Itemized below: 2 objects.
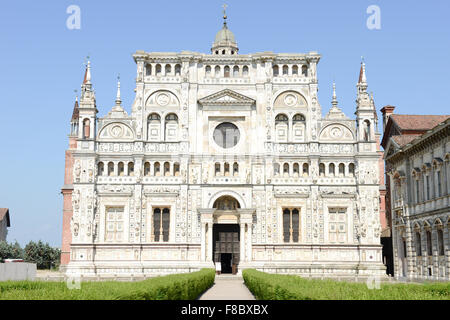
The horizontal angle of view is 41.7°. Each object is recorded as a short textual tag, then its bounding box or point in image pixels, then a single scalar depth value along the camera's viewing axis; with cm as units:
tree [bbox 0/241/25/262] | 7362
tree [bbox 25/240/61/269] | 7519
